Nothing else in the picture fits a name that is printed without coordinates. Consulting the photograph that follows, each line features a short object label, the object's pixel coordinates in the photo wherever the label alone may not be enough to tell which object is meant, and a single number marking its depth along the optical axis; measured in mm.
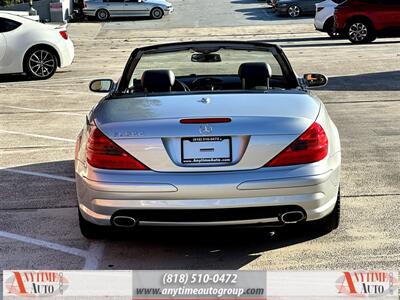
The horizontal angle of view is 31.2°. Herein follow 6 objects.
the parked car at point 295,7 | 35125
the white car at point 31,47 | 14641
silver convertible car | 4336
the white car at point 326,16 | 23828
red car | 21594
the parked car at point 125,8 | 37000
